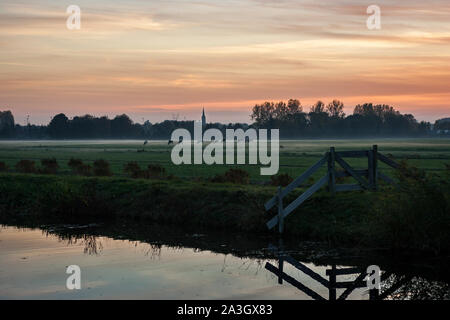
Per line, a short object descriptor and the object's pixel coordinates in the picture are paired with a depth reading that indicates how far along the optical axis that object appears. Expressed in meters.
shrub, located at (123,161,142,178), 40.78
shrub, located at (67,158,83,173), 52.59
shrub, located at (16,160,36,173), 49.62
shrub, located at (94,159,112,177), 43.34
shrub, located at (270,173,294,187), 36.69
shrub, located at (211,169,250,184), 36.38
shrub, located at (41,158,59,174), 48.54
